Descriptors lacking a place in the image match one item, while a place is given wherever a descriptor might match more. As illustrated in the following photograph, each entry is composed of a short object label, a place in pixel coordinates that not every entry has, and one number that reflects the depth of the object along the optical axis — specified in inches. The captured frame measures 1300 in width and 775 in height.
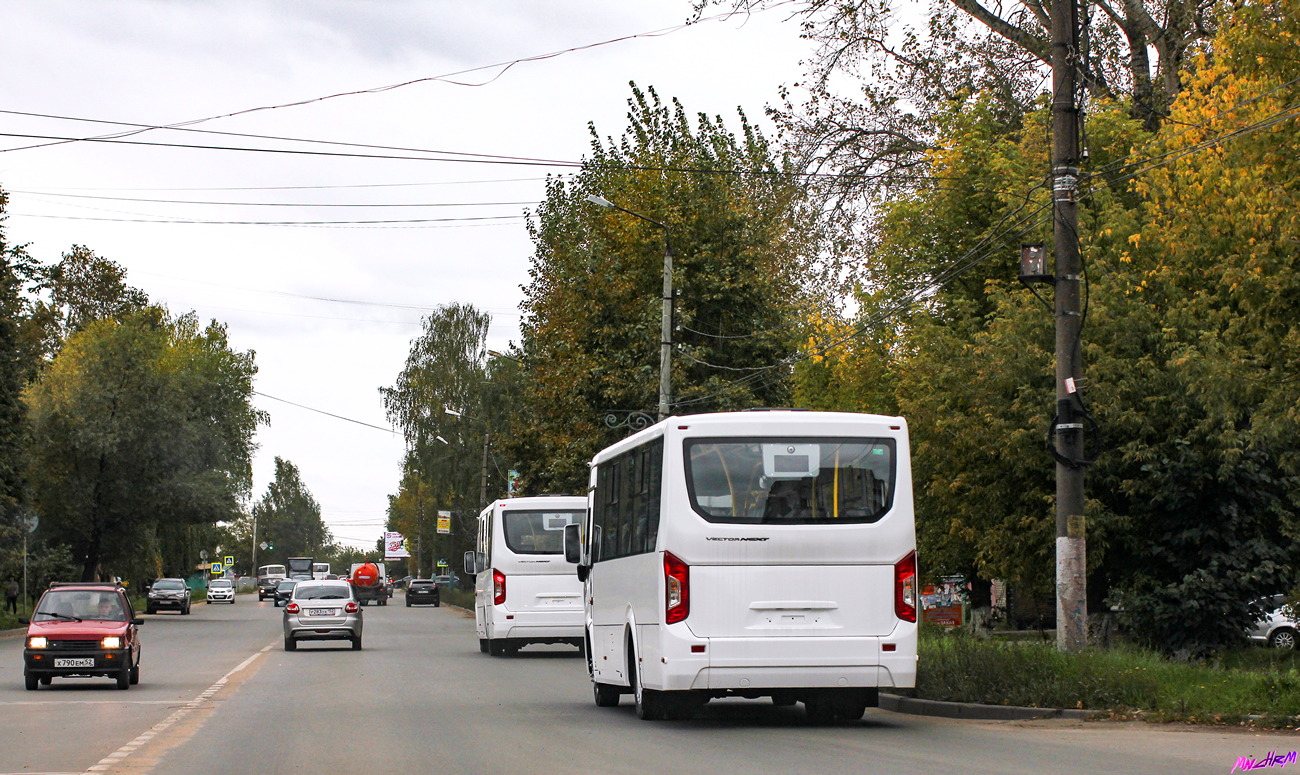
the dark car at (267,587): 4350.4
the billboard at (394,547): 4990.2
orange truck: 3698.3
